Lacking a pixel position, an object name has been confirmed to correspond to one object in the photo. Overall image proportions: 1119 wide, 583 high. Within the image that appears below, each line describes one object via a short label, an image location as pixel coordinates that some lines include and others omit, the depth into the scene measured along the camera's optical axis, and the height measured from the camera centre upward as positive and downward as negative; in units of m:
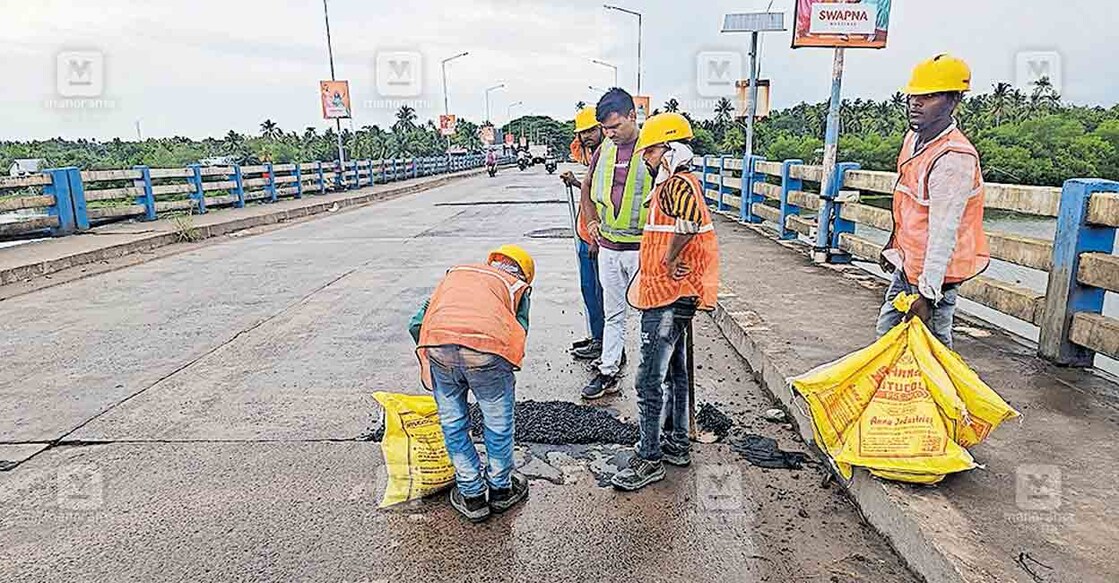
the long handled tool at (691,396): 3.73 -1.34
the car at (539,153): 56.42 -0.97
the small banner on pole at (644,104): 27.25 +1.39
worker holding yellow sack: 3.12 -0.25
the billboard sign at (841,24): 8.20 +1.25
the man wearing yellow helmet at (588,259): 5.30 -0.84
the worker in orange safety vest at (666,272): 3.44 -0.61
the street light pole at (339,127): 25.48 +0.47
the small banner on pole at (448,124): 51.19 +1.13
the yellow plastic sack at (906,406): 3.03 -1.09
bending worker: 3.15 -0.91
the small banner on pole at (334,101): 25.56 +1.35
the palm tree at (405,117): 112.49 +3.61
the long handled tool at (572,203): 6.62 -0.56
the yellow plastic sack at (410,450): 3.46 -1.41
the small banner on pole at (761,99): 13.38 +0.71
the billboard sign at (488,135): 74.56 +0.55
